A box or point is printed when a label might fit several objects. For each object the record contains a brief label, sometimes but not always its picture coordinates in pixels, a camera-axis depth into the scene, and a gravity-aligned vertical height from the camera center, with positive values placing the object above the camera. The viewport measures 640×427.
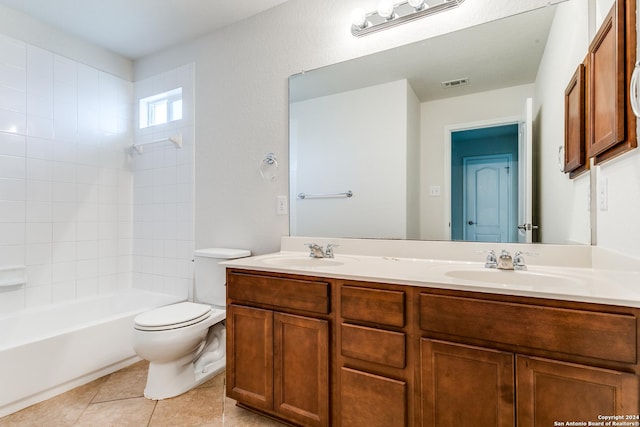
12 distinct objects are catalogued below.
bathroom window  2.76 +0.98
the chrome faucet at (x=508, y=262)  1.37 -0.20
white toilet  1.76 -0.69
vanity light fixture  1.64 +1.08
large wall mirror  1.46 +0.41
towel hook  2.19 +0.34
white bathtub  1.69 -0.79
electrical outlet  1.19 +0.08
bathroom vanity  0.91 -0.45
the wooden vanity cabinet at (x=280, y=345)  1.37 -0.60
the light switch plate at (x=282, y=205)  2.14 +0.07
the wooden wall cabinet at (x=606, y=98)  0.97 +0.42
